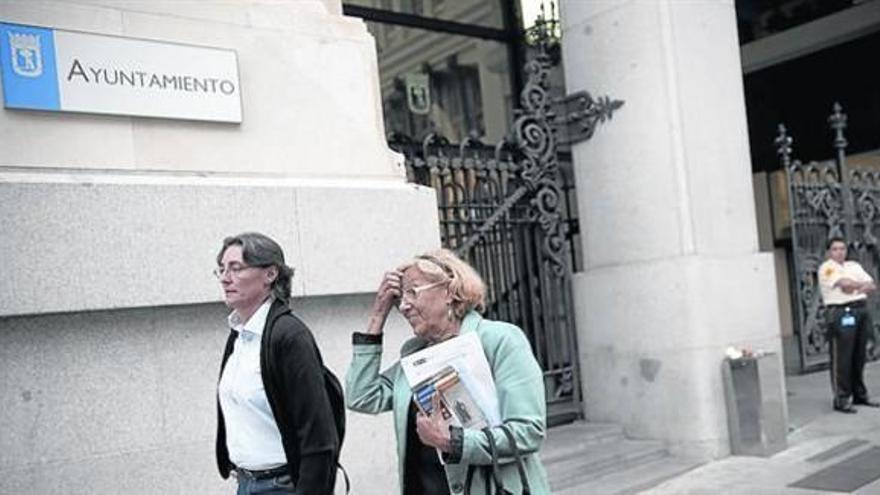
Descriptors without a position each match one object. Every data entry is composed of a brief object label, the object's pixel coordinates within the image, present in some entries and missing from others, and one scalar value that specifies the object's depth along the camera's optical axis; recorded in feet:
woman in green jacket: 8.91
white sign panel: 15.19
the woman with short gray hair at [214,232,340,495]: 10.00
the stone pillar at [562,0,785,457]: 24.41
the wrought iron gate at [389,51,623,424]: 25.89
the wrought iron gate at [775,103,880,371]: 36.63
